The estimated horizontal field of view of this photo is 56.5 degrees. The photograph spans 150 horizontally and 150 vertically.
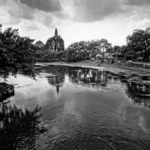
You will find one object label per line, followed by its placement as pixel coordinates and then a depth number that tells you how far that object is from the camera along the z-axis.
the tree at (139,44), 70.25
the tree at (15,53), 21.09
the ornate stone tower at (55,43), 157.70
